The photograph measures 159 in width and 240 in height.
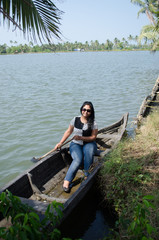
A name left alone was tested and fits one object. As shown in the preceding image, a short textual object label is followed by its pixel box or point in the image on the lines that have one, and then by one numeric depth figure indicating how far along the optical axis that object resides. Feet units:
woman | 17.29
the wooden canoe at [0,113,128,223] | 12.81
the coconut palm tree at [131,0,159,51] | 85.84
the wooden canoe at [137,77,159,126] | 33.49
